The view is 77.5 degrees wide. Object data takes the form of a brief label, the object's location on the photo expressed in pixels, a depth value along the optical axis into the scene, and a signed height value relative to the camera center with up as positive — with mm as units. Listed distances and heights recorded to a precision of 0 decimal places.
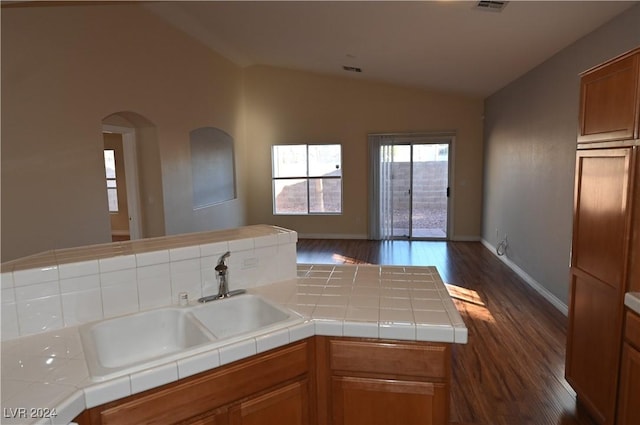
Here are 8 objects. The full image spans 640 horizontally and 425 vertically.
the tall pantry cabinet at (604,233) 1896 -307
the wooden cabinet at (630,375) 1828 -946
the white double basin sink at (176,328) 1547 -624
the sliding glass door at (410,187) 7758 -194
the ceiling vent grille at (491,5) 3208 +1393
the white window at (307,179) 8203 -16
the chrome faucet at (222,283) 1829 -487
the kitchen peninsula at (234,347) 1225 -586
